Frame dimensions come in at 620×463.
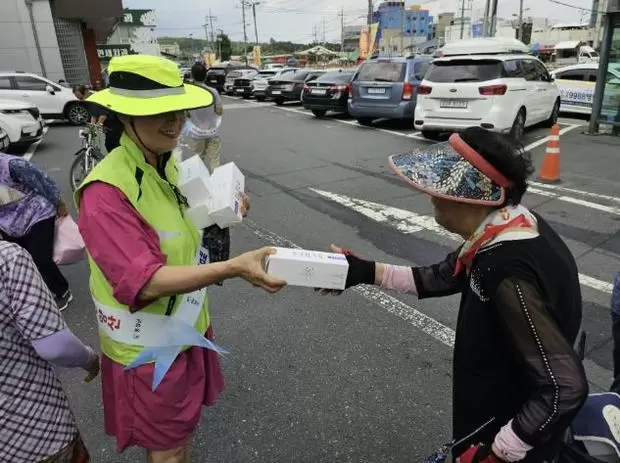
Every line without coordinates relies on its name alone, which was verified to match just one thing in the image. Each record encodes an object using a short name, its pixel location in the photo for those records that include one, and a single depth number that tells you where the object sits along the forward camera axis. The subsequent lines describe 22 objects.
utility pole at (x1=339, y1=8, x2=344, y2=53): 79.88
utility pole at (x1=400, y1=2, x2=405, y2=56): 50.81
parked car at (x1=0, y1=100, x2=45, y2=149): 10.25
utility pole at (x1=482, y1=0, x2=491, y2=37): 27.26
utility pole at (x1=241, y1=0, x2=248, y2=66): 73.53
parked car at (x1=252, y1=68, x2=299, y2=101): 21.03
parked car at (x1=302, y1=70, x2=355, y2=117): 14.73
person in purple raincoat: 3.28
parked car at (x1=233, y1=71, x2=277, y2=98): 23.33
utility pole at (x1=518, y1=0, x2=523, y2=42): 41.86
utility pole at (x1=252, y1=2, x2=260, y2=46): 72.44
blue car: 12.09
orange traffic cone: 7.37
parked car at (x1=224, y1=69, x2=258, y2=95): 24.31
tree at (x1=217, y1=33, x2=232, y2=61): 86.88
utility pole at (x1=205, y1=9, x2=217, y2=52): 93.66
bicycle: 6.87
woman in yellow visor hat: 1.39
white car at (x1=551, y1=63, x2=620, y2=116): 13.39
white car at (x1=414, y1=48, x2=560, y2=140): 9.42
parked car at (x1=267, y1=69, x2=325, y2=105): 19.14
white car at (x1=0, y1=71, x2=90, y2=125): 14.60
